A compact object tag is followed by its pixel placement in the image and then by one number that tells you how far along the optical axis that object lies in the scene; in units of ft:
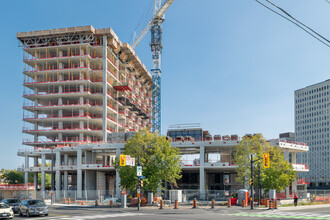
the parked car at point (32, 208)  117.60
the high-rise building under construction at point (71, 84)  328.08
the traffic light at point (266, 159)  139.54
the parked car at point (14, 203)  131.75
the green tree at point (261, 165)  182.70
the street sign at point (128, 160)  154.40
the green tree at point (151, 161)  173.17
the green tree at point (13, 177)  404.36
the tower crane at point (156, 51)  425.69
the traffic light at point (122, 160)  141.21
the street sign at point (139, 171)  149.09
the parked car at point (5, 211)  106.63
